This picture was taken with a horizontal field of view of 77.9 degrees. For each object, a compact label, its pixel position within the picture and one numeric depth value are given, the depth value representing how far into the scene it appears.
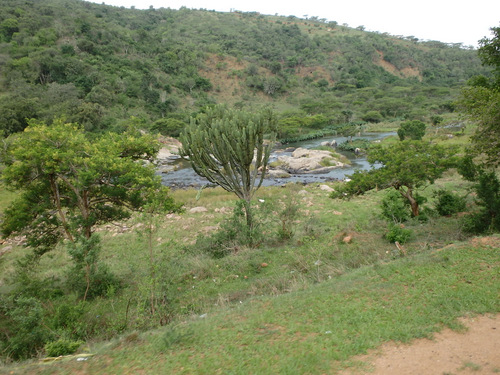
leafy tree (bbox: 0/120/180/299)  7.56
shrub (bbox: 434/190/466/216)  10.73
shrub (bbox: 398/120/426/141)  31.17
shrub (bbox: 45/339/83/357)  4.85
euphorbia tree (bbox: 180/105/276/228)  10.28
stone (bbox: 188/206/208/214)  16.22
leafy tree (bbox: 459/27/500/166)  7.29
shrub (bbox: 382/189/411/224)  10.63
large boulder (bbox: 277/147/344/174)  28.95
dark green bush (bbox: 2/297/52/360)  5.47
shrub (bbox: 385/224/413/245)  8.84
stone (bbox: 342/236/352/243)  9.52
